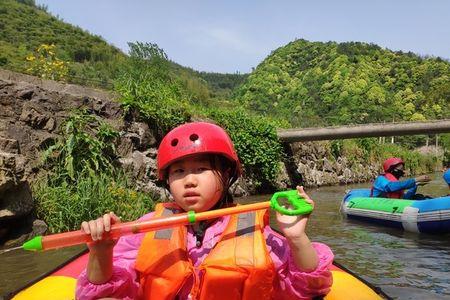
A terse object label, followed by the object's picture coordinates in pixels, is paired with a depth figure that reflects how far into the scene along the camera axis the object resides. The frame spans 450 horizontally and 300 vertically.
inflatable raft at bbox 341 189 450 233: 6.75
